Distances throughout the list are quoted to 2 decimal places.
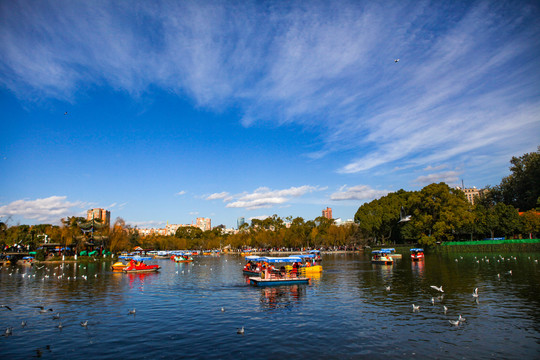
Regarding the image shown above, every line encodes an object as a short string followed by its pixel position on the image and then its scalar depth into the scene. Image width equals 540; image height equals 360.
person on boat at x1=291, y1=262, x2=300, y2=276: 37.56
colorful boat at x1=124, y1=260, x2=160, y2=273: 53.57
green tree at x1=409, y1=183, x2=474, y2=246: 84.25
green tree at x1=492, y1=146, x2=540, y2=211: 95.87
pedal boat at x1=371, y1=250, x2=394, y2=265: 62.62
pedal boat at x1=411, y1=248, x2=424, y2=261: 66.56
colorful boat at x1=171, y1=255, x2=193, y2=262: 84.19
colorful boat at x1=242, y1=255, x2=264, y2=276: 45.50
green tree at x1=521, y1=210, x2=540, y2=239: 83.19
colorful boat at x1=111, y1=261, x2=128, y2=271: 55.38
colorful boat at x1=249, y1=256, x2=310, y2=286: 35.56
